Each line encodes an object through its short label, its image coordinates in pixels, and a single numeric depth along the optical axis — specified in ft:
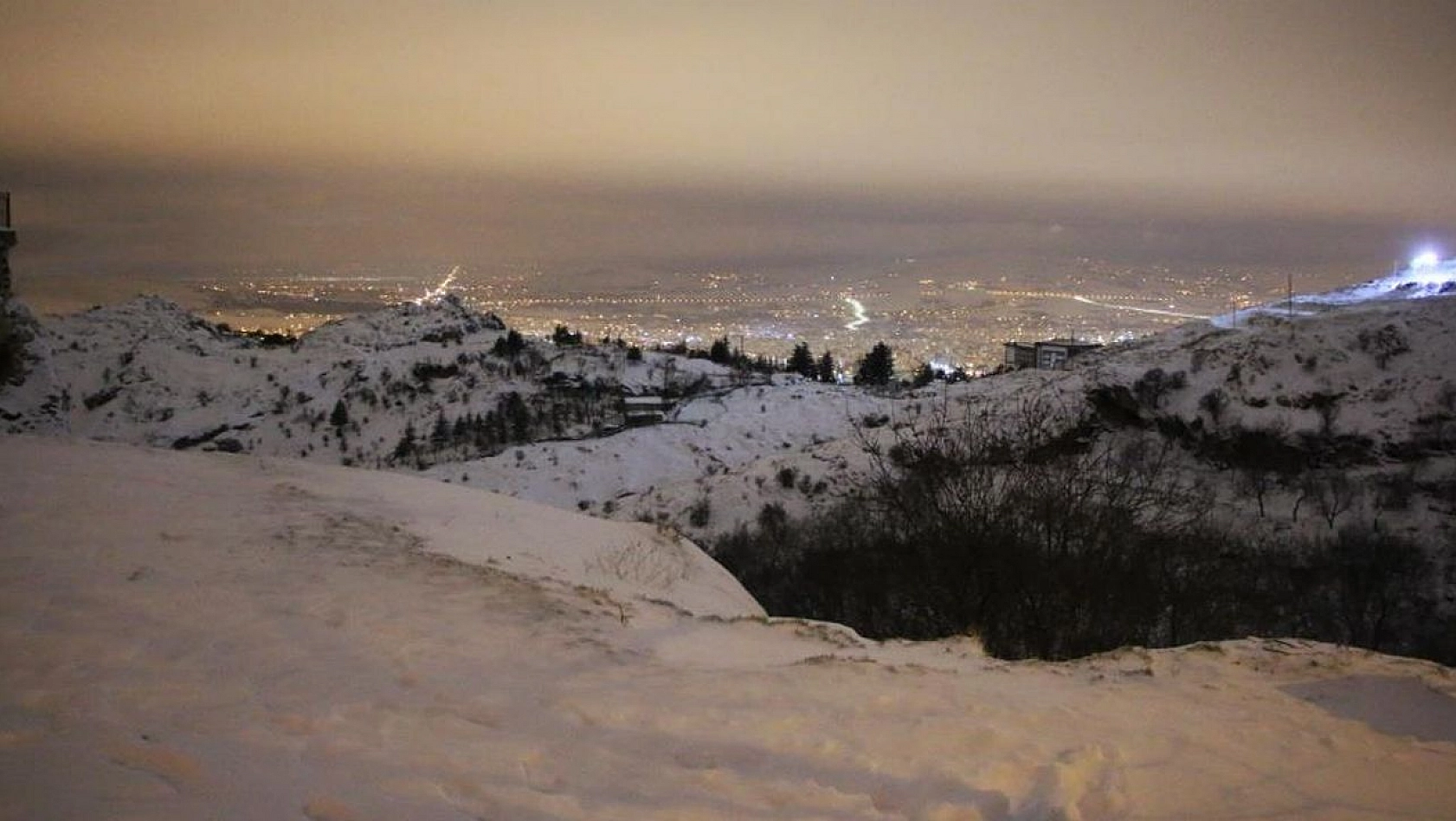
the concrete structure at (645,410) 153.28
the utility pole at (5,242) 52.75
